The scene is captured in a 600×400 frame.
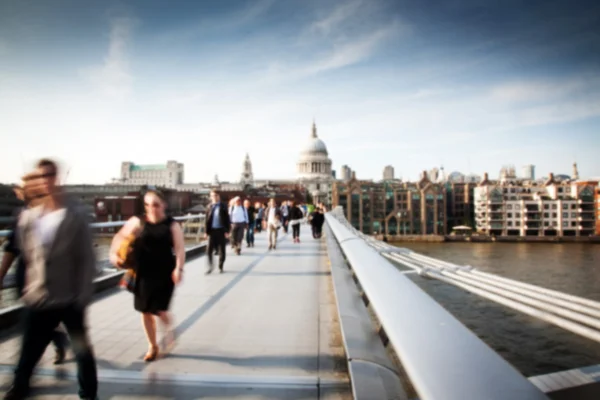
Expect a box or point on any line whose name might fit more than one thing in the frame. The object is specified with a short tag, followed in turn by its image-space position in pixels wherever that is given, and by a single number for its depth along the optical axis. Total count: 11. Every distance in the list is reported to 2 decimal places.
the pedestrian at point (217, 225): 7.90
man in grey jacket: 2.49
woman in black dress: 3.40
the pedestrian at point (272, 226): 11.74
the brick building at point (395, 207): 98.88
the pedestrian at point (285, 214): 17.83
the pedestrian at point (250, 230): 12.35
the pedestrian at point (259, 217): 18.58
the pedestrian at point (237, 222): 10.09
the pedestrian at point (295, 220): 14.00
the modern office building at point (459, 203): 107.06
